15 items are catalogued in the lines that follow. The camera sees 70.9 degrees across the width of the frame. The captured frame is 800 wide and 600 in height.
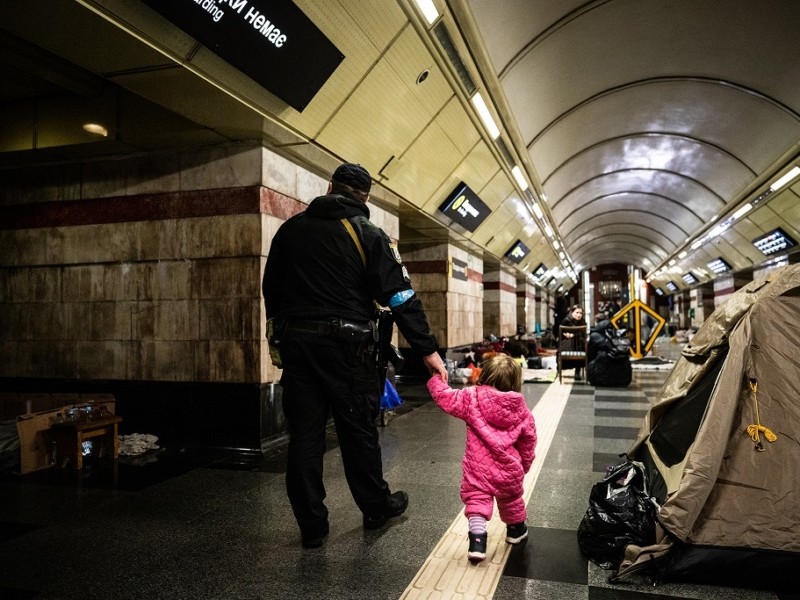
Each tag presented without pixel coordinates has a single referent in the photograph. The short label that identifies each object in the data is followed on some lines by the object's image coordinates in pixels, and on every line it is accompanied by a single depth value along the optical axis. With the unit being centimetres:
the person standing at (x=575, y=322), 1015
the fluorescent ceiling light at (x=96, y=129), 488
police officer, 278
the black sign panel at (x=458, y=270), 1098
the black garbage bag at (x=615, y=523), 254
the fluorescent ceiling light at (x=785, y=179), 953
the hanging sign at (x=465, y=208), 894
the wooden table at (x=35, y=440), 424
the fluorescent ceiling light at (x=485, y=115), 645
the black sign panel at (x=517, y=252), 1514
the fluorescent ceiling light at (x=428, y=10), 448
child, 268
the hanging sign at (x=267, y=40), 335
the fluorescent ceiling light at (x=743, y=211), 1235
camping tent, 236
